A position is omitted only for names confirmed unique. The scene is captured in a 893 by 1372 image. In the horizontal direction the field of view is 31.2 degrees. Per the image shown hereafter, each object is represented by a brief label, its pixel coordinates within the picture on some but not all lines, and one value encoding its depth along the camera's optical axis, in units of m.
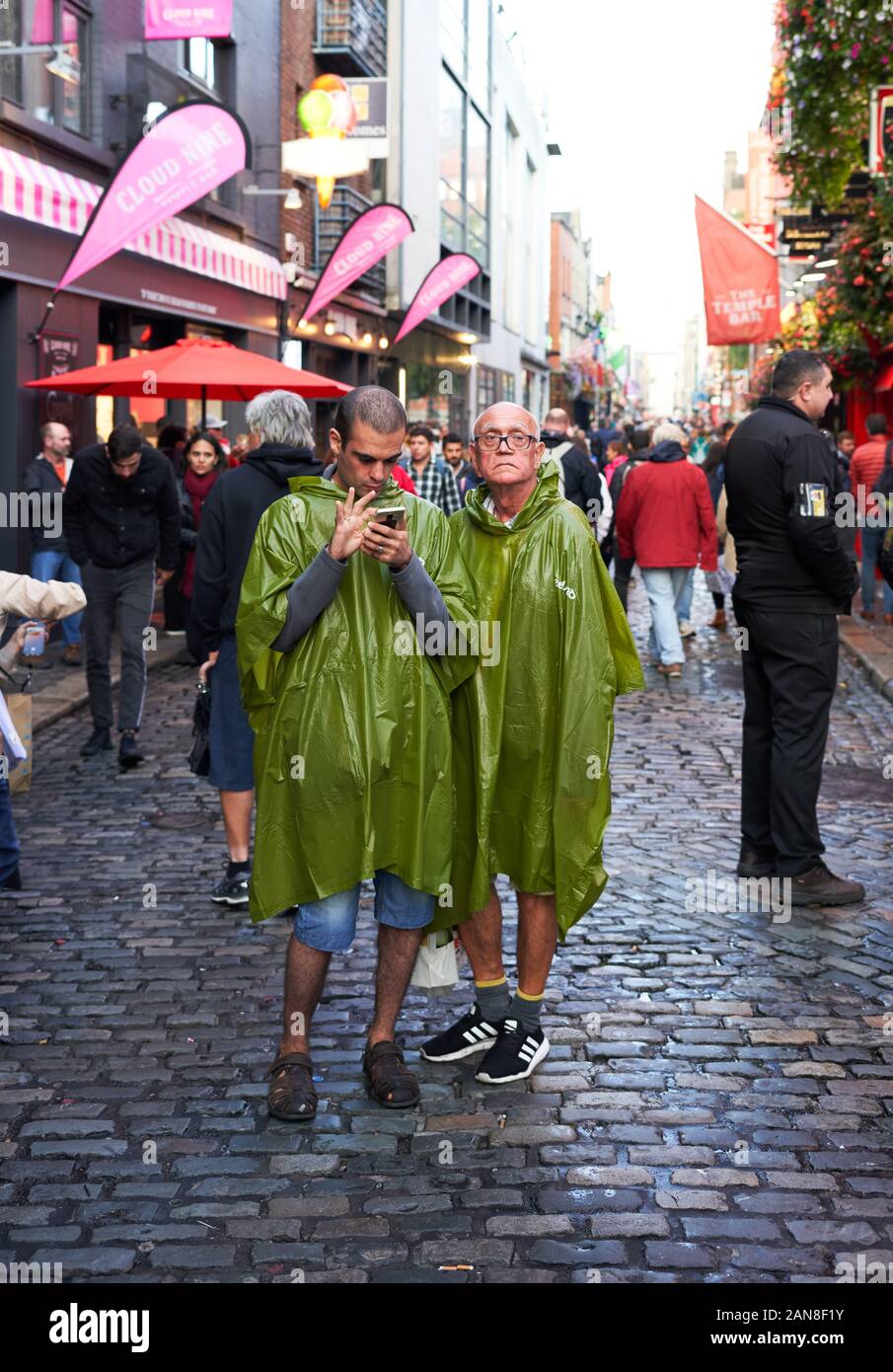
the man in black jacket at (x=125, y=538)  9.20
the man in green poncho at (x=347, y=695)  4.14
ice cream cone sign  20.14
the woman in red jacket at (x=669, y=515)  13.03
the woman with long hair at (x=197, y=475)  13.21
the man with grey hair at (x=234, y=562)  6.10
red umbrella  11.78
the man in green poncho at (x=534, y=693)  4.43
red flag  19.36
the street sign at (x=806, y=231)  23.28
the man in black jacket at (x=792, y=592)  6.23
